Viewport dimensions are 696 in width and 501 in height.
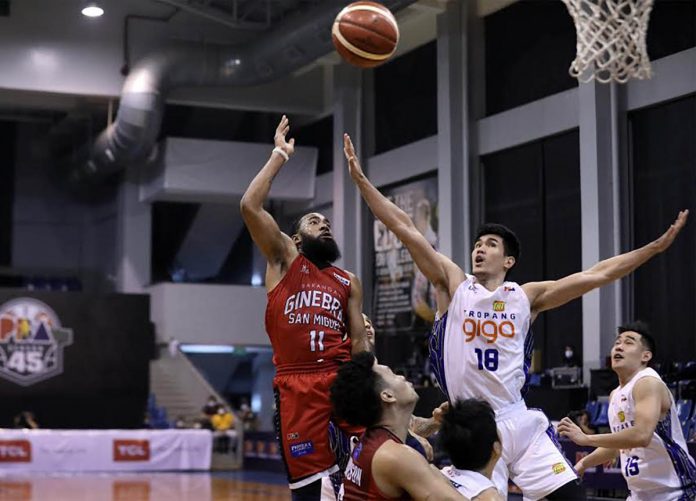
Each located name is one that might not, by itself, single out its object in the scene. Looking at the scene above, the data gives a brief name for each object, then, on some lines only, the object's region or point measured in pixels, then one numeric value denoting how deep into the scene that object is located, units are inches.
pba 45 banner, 1067.3
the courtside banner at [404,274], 936.3
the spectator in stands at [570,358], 743.7
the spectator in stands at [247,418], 1051.3
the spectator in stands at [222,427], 966.4
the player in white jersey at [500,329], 252.8
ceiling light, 930.1
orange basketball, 339.0
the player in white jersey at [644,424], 281.1
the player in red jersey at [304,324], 252.2
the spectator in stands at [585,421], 593.8
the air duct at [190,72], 924.0
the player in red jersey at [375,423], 189.6
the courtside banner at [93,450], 863.7
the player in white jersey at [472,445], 185.9
